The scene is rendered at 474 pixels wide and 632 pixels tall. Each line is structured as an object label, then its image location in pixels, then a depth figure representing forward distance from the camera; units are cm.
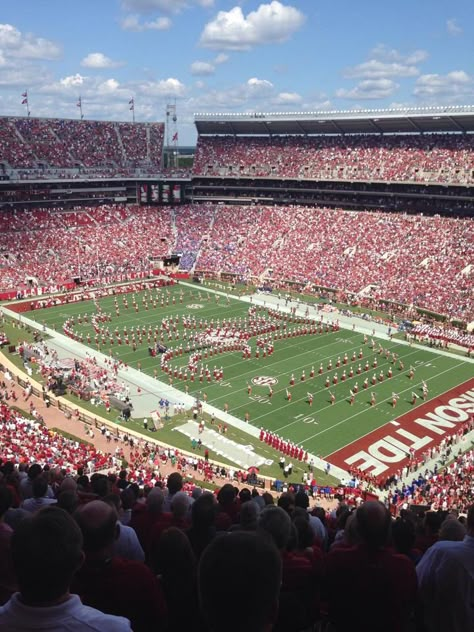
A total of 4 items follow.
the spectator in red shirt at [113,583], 314
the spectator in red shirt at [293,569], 386
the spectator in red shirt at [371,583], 345
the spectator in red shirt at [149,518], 560
